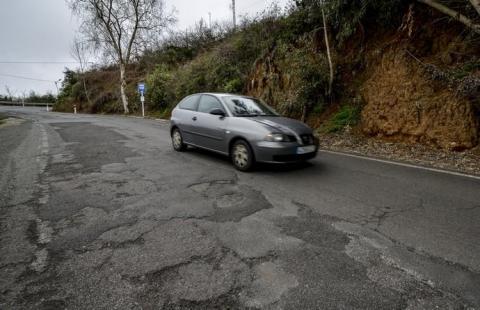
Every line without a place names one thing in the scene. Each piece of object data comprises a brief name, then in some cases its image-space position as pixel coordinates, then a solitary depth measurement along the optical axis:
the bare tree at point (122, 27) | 25.41
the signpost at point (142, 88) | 21.97
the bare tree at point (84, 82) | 34.59
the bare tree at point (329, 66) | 10.16
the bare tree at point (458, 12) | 6.56
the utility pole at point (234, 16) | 23.73
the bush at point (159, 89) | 21.73
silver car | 5.42
